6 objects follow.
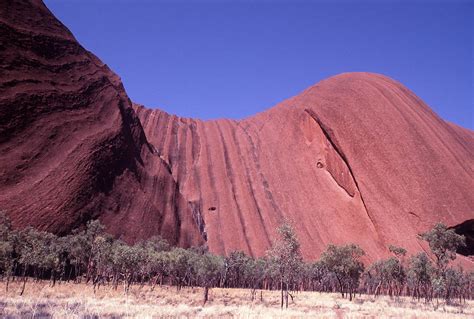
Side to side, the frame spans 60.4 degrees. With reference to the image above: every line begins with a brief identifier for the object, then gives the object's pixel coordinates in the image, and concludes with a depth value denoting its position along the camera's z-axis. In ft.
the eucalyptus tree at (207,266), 154.40
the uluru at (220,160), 192.34
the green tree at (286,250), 117.29
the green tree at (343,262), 159.53
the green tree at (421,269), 154.51
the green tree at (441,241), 139.03
